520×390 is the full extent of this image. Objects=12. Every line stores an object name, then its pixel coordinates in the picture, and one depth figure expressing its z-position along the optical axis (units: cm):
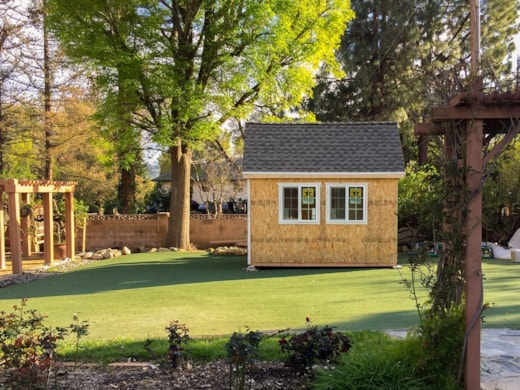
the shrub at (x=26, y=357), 351
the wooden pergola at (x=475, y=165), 353
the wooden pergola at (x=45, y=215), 1148
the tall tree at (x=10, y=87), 1688
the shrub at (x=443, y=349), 371
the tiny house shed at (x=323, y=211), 1179
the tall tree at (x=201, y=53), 1448
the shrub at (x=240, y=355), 358
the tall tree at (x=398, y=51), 2162
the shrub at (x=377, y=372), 352
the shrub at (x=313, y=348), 399
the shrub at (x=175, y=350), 422
